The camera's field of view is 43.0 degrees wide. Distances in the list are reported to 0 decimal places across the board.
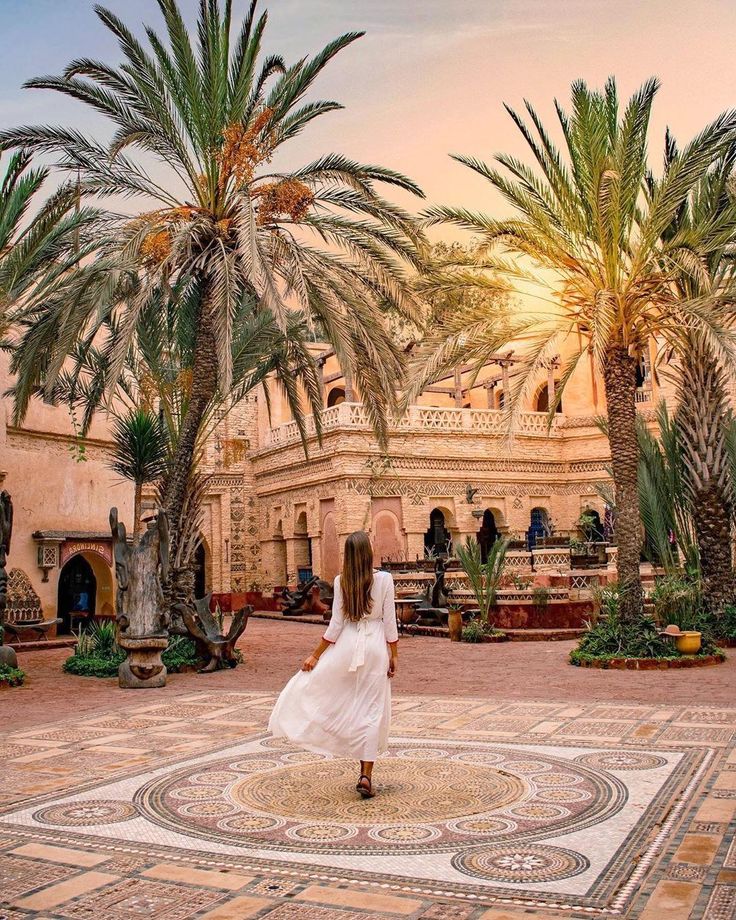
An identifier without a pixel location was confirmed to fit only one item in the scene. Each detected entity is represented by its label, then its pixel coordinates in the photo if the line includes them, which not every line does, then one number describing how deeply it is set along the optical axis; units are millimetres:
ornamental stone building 28234
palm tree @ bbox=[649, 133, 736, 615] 14281
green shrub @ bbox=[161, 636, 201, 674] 12883
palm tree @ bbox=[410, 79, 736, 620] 11797
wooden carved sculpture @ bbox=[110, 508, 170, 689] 11422
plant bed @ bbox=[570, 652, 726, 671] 11664
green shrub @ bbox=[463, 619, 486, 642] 16578
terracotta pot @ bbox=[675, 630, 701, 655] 11984
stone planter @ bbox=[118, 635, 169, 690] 11383
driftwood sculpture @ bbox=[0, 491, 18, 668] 12234
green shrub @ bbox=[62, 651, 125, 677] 12891
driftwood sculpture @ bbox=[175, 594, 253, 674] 13039
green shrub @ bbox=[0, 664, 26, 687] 11723
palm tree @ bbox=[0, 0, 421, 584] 12195
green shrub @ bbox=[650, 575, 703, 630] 12992
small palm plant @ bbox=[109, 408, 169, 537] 17156
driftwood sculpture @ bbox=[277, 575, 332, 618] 24703
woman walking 5164
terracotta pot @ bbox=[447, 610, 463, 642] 17109
